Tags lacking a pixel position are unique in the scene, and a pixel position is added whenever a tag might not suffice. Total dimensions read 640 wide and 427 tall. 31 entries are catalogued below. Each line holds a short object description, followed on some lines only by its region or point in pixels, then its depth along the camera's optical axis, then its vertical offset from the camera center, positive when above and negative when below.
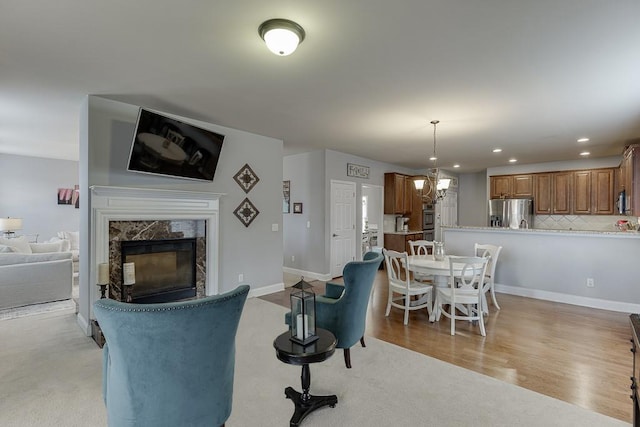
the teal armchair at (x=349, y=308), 2.69 -0.81
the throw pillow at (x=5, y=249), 4.83 -0.55
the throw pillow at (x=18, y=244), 5.43 -0.54
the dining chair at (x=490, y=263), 4.21 -0.68
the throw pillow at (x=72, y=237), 7.21 -0.55
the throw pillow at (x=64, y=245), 6.20 -0.62
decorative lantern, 2.04 -0.65
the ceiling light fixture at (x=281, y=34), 2.06 +1.18
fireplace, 3.88 -0.71
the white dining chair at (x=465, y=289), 3.57 -0.89
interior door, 6.35 -0.22
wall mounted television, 3.51 +0.79
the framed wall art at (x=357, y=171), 6.69 +0.93
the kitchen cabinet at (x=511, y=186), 7.66 +0.68
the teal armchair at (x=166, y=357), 1.42 -0.68
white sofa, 4.32 -0.91
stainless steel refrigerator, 7.49 +0.00
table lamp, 6.30 -0.24
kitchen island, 4.49 -0.79
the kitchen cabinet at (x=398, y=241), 7.57 -0.66
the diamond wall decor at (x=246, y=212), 4.85 +0.02
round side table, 1.91 -0.87
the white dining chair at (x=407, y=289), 3.91 -0.95
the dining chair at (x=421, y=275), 4.54 -0.86
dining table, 3.81 -0.68
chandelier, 4.46 +0.45
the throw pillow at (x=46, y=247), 5.92 -0.64
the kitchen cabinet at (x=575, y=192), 6.68 +0.48
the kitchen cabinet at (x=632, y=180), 4.76 +0.53
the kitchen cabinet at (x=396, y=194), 7.59 +0.47
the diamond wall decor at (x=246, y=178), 4.84 +0.55
